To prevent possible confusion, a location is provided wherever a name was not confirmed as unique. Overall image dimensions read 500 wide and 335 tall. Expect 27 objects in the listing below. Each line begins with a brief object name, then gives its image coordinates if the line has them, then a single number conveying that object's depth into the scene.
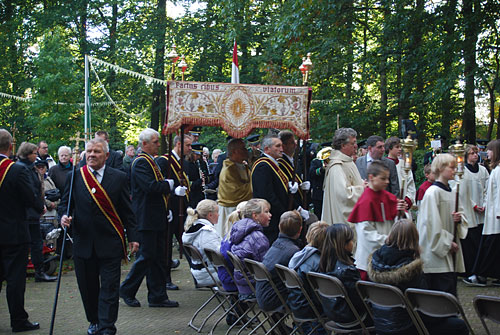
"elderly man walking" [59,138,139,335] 6.70
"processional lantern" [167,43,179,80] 8.99
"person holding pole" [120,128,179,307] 8.40
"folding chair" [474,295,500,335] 3.92
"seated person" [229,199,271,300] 6.84
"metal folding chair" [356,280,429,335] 4.56
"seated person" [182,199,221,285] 7.75
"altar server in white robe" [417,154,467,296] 6.25
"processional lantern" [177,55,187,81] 9.12
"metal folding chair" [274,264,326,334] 5.50
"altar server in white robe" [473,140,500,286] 9.22
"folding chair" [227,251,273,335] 6.47
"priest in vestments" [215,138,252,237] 9.27
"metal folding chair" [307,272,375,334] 5.10
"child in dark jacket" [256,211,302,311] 6.20
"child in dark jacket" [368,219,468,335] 4.82
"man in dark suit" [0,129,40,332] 7.32
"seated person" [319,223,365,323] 5.32
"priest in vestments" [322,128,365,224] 8.02
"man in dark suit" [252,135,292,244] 8.48
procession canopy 8.55
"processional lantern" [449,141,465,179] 6.67
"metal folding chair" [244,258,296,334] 5.89
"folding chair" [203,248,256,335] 6.96
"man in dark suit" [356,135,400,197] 9.23
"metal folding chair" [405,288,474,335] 4.21
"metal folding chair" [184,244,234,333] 7.17
